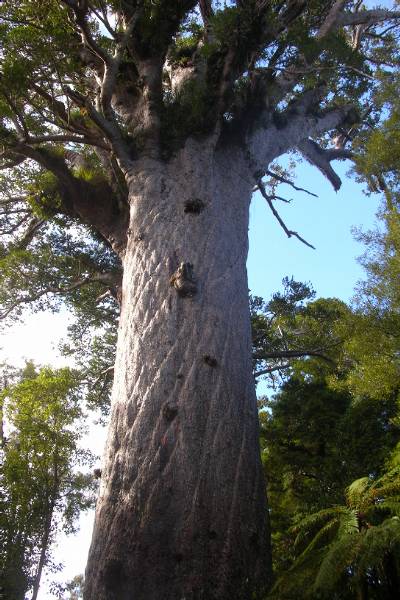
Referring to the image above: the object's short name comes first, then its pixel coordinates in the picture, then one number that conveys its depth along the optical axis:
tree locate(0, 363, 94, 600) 10.79
